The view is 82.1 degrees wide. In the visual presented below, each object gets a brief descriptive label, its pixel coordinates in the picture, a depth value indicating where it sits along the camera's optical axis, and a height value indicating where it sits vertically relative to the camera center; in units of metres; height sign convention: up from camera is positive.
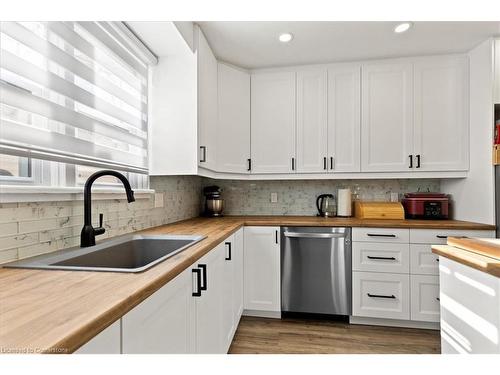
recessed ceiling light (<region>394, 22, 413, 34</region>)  2.08 +1.18
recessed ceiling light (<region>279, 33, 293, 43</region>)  2.24 +1.19
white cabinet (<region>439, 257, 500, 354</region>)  1.10 -0.53
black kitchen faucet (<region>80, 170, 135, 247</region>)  1.28 -0.15
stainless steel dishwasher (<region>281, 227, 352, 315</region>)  2.42 -0.71
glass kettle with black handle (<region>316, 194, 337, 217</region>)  2.92 -0.20
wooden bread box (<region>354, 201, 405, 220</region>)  2.62 -0.22
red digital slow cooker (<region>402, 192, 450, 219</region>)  2.60 -0.17
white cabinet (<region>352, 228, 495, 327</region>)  2.30 -0.70
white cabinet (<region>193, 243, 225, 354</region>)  1.27 -0.59
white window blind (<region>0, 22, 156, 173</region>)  1.09 +0.46
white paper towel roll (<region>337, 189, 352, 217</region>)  2.84 -0.15
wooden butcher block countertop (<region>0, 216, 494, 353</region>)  0.49 -0.27
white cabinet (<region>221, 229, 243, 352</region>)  1.83 -0.72
